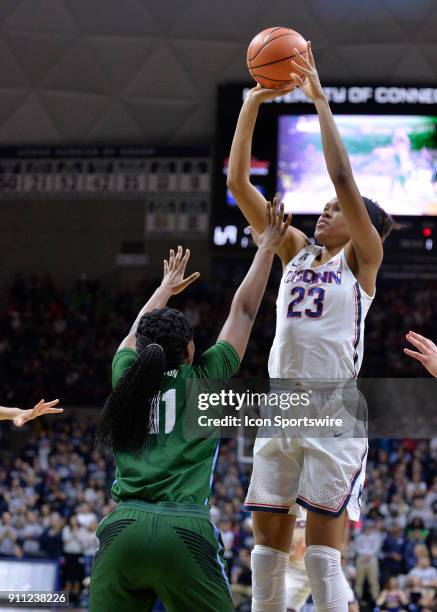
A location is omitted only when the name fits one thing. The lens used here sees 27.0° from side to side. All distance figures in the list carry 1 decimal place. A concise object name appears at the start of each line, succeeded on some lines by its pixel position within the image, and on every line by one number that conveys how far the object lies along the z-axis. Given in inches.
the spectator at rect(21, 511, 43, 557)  426.6
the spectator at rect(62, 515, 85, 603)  404.3
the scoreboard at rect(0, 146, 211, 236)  669.9
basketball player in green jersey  128.1
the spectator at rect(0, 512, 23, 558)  428.1
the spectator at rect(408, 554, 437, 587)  388.8
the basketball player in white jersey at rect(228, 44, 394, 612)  159.8
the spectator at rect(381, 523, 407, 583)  396.5
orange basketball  189.2
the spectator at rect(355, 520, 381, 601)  396.8
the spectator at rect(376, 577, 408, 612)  384.2
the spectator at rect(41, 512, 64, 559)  419.8
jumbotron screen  530.0
